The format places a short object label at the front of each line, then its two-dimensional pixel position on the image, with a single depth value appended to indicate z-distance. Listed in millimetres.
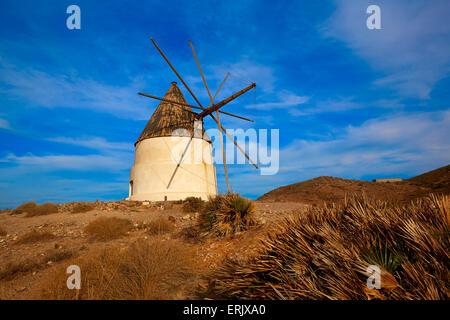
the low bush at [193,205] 13188
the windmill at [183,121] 16734
